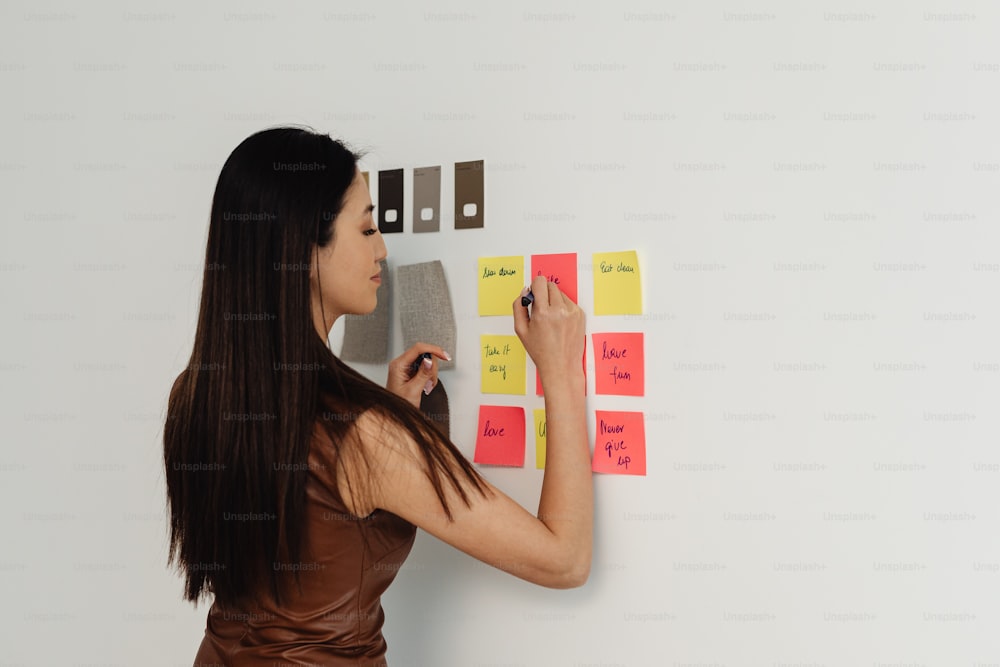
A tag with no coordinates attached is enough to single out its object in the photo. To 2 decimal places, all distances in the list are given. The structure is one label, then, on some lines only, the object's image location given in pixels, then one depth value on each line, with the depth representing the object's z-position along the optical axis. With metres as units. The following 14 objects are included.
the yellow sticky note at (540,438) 1.29
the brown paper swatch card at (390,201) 1.43
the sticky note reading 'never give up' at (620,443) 1.22
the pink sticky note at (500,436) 1.31
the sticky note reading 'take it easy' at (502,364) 1.32
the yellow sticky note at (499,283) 1.32
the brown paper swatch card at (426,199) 1.40
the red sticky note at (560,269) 1.28
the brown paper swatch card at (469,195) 1.36
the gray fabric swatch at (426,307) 1.37
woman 1.01
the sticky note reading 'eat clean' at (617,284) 1.23
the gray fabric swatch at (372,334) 1.43
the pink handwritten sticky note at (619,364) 1.23
